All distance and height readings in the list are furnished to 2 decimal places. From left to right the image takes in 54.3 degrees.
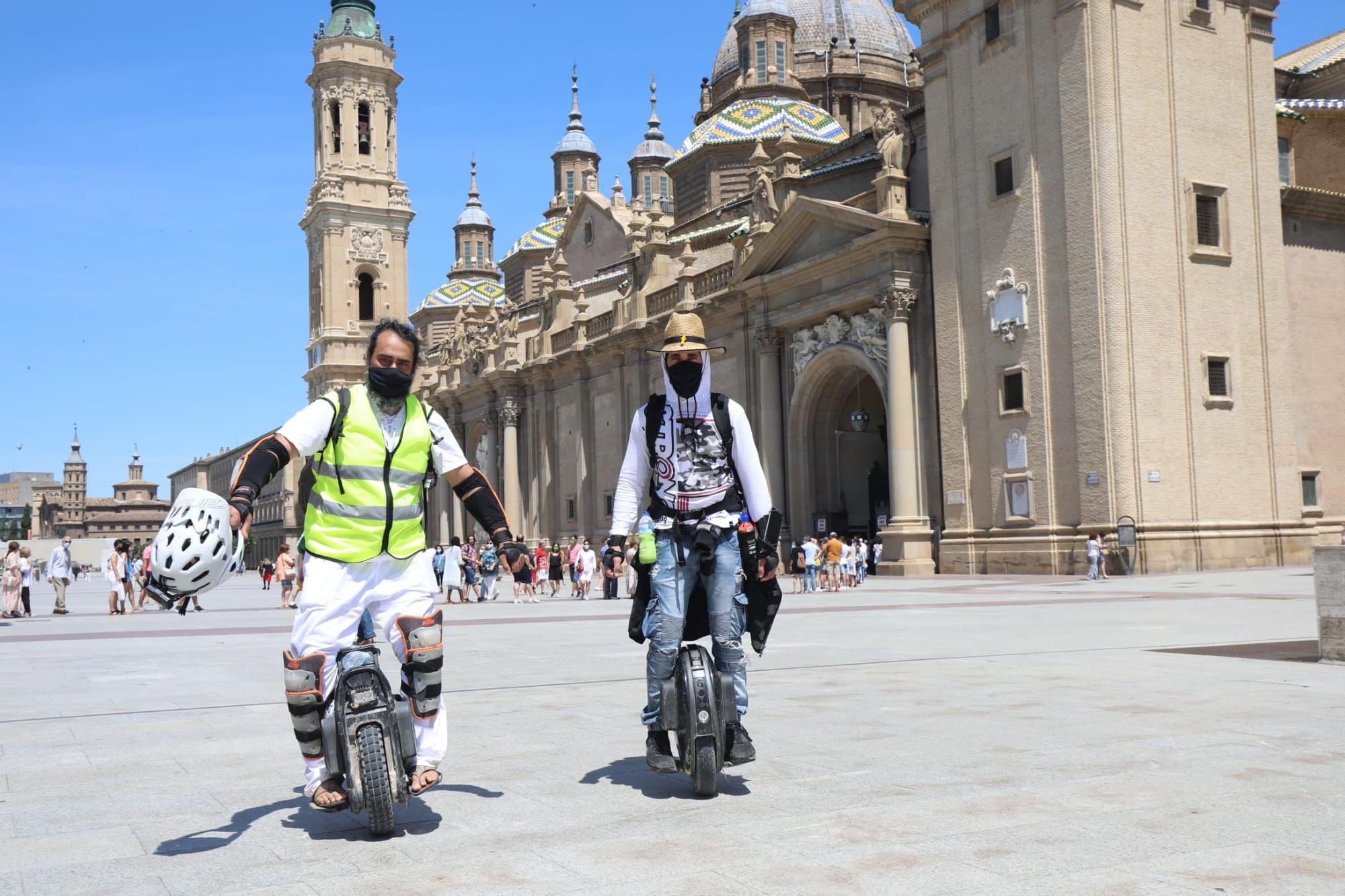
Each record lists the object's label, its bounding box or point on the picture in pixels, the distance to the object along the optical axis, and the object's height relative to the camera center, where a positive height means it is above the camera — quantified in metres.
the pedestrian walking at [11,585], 24.53 -0.76
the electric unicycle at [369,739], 4.65 -0.76
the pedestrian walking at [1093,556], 25.27 -1.00
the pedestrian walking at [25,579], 25.55 -0.70
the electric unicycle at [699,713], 5.28 -0.80
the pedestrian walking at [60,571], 26.75 -0.59
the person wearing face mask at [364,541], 4.95 -0.04
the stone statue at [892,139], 31.84 +9.10
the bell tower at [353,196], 79.81 +20.91
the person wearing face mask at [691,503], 5.62 +0.07
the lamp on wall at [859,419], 35.75 +2.56
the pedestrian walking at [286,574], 28.17 -0.86
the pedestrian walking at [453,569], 28.08 -0.88
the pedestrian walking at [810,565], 27.64 -1.05
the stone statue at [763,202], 37.28 +8.96
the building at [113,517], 187.50 +3.57
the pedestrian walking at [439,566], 32.72 -0.93
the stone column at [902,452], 30.69 +1.41
